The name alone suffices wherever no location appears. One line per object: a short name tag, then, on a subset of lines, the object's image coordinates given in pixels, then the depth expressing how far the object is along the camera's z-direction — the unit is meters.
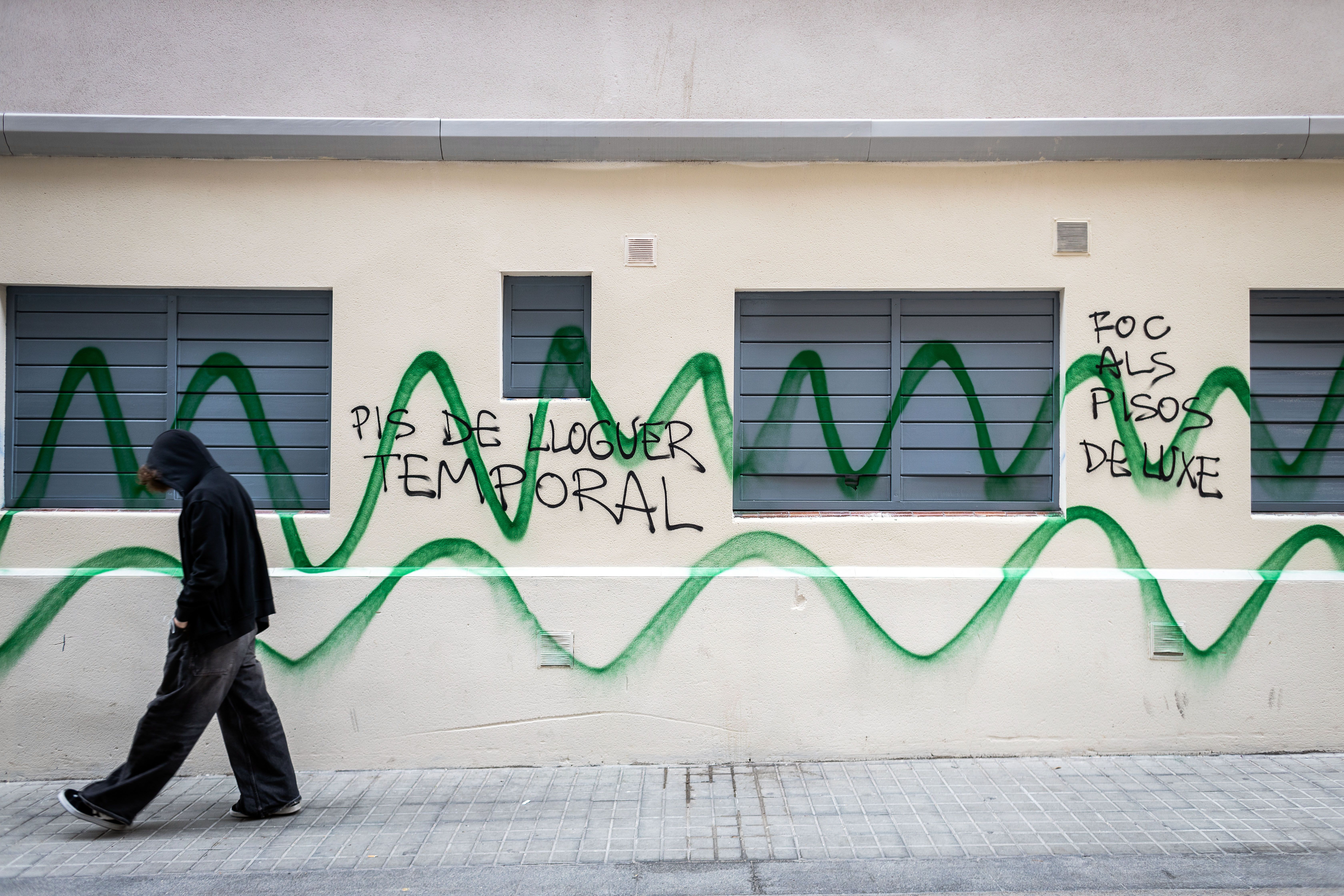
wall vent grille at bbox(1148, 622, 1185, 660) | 5.17
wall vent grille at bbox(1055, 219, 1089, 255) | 5.24
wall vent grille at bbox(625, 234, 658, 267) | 5.21
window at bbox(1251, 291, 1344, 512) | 5.37
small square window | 5.32
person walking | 4.27
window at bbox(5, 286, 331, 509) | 5.30
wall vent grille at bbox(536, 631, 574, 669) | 5.14
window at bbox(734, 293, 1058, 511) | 5.37
